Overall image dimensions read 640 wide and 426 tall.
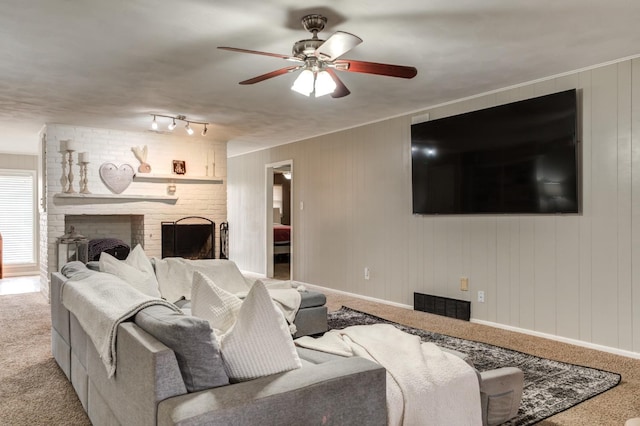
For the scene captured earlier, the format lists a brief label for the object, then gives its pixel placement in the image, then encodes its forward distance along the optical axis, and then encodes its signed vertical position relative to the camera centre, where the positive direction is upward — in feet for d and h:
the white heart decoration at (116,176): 20.70 +1.64
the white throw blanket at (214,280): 12.62 -2.00
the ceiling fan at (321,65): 8.79 +3.02
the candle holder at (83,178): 20.11 +1.50
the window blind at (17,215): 27.48 -0.17
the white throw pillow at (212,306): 6.14 -1.27
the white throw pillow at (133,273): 10.85 -1.51
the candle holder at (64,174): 19.73 +1.62
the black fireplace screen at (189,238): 22.35 -1.29
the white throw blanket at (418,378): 6.01 -2.31
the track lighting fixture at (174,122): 17.93 +3.73
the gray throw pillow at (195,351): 5.00 -1.53
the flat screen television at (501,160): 12.82 +1.61
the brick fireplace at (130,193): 19.63 +0.91
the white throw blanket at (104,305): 6.20 -1.44
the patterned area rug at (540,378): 8.63 -3.69
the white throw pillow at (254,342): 5.28 -1.52
